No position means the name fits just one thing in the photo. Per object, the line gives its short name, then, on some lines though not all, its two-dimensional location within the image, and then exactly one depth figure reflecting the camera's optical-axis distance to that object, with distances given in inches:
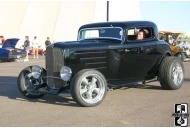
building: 1440.7
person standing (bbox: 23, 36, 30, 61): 860.6
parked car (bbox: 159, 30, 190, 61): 737.0
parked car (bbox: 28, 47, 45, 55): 1185.5
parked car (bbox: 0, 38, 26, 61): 765.3
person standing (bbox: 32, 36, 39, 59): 967.0
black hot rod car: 254.4
